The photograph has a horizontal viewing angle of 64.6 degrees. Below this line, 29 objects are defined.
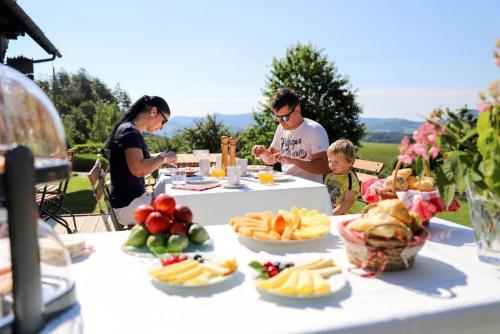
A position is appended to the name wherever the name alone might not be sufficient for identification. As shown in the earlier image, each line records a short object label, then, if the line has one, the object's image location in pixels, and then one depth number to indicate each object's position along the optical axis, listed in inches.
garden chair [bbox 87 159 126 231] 127.6
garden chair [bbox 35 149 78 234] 181.8
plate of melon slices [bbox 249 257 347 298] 41.9
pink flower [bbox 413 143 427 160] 51.3
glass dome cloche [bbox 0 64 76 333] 29.2
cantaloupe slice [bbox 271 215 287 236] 63.1
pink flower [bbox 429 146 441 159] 49.5
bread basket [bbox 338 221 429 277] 48.1
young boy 133.1
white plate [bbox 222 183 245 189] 125.3
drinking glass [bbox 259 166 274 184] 132.1
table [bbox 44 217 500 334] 38.2
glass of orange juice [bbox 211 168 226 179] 146.4
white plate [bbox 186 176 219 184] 133.7
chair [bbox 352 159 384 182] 179.8
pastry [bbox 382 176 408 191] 64.4
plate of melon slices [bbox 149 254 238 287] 45.1
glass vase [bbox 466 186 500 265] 47.6
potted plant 43.4
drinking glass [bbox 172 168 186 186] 138.3
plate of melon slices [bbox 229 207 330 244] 60.6
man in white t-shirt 157.1
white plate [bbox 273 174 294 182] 139.5
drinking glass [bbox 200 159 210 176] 156.4
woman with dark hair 128.0
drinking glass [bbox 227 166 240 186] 126.7
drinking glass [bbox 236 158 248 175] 158.2
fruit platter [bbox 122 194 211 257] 57.3
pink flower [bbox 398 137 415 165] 54.4
